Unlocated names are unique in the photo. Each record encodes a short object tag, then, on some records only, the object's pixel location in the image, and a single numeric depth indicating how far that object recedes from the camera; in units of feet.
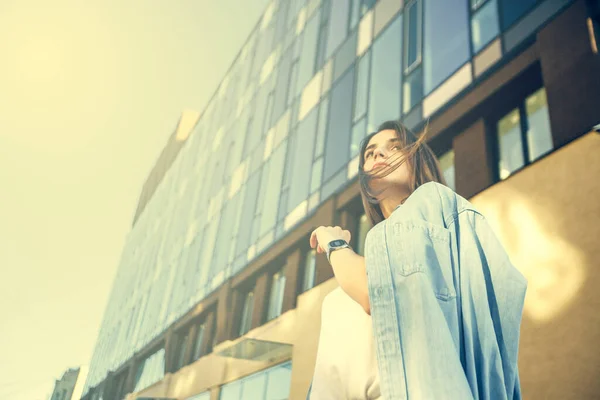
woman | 4.73
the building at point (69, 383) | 229.45
